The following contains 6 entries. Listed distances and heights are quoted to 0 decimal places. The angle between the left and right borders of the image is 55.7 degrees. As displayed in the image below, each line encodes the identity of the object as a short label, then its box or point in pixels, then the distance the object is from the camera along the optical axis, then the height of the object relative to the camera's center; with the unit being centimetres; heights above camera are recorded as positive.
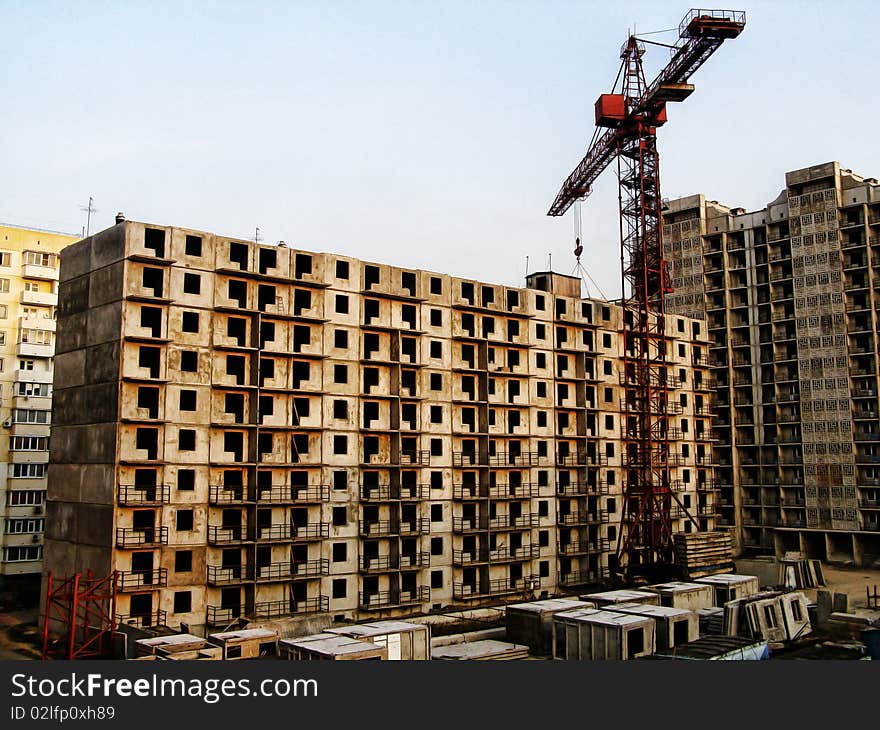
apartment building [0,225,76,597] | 6381 +675
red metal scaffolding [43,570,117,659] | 3862 -718
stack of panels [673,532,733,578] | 5953 -589
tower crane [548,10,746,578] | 6038 +1427
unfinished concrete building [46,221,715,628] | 4409 +221
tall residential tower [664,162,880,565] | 7306 +1096
